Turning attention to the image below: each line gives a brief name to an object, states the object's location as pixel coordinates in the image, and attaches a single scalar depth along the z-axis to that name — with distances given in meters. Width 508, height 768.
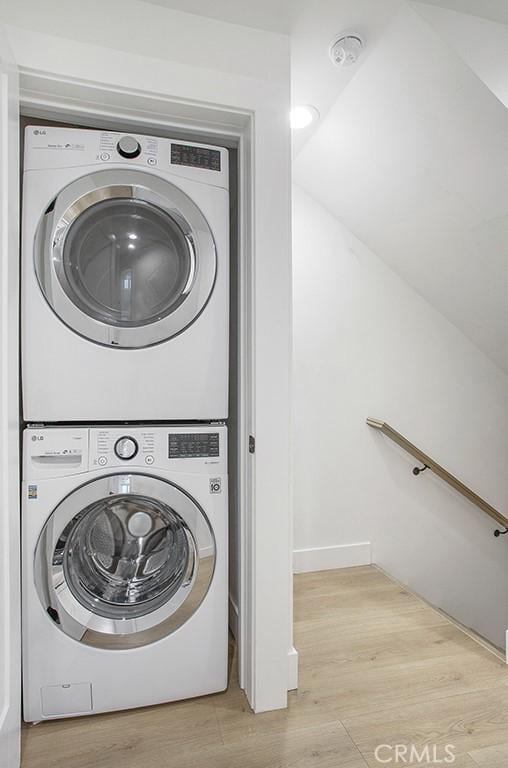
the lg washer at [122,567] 1.40
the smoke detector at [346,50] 1.60
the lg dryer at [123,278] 1.41
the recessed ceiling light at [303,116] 1.98
